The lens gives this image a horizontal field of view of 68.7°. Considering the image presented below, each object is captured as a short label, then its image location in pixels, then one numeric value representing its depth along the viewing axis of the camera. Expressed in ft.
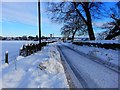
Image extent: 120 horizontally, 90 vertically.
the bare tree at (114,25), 52.72
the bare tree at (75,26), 53.30
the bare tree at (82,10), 49.81
